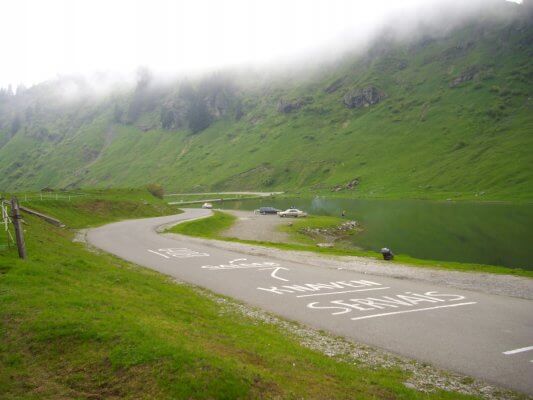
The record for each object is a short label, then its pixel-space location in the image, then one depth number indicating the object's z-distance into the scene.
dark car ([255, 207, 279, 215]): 108.67
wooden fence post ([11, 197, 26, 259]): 21.06
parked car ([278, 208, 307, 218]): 98.00
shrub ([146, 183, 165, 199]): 126.38
